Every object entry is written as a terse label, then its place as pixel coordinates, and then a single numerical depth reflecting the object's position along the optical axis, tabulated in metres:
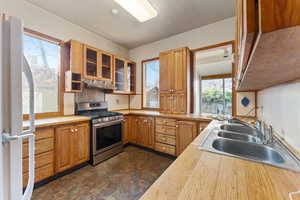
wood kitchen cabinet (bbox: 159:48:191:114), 2.70
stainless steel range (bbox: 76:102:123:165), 2.32
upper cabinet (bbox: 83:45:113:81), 2.59
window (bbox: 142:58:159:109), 3.56
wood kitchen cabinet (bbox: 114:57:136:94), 3.29
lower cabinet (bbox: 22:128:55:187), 1.59
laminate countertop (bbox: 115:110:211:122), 2.25
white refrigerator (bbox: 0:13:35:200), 0.70
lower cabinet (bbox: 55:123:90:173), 1.92
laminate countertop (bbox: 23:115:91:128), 1.70
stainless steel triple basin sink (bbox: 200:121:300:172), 0.79
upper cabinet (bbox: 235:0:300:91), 0.28
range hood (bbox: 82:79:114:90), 2.52
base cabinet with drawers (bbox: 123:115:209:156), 2.38
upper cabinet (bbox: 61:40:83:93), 2.34
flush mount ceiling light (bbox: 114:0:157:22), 1.93
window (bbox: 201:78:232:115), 4.99
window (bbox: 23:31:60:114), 2.07
